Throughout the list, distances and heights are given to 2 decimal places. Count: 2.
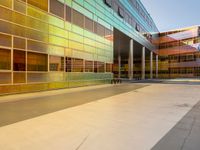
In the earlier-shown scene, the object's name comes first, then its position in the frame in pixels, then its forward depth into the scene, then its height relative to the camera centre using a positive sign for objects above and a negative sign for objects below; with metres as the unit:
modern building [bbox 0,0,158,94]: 9.50 +2.89
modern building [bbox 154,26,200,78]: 43.52 +7.02
